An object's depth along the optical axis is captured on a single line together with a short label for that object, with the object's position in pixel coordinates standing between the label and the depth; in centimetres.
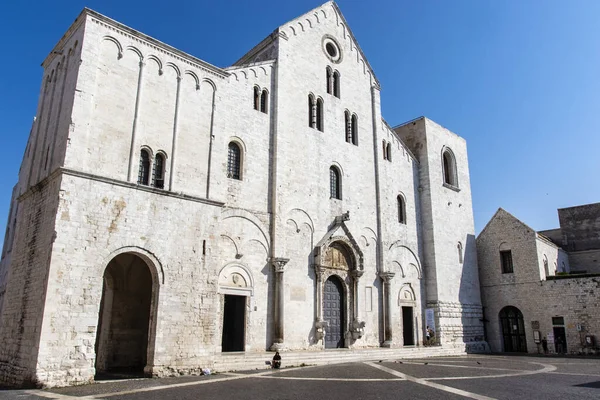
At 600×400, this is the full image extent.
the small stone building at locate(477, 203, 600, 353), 2575
